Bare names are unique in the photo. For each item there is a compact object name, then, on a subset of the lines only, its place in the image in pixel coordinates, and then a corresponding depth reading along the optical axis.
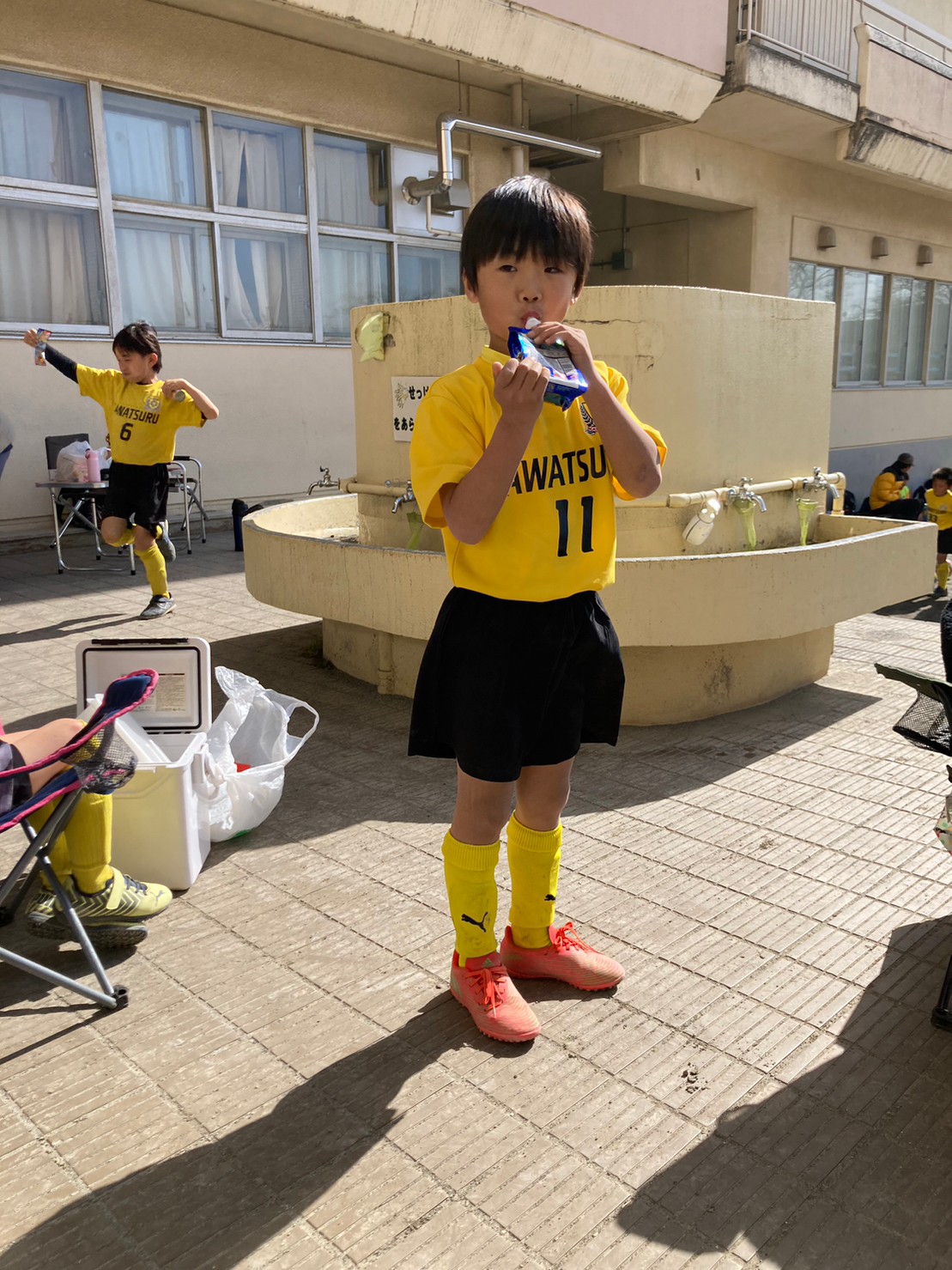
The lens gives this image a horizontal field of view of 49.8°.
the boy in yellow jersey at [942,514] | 9.12
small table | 9.01
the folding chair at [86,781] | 2.46
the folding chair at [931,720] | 2.54
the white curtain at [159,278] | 10.76
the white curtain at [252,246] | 11.27
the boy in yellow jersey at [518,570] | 2.14
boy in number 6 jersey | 6.90
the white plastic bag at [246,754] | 3.62
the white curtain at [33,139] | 9.60
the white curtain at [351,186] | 12.09
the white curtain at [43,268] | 9.93
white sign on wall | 5.29
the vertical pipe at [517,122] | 12.39
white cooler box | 3.23
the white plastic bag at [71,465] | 9.33
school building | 9.95
